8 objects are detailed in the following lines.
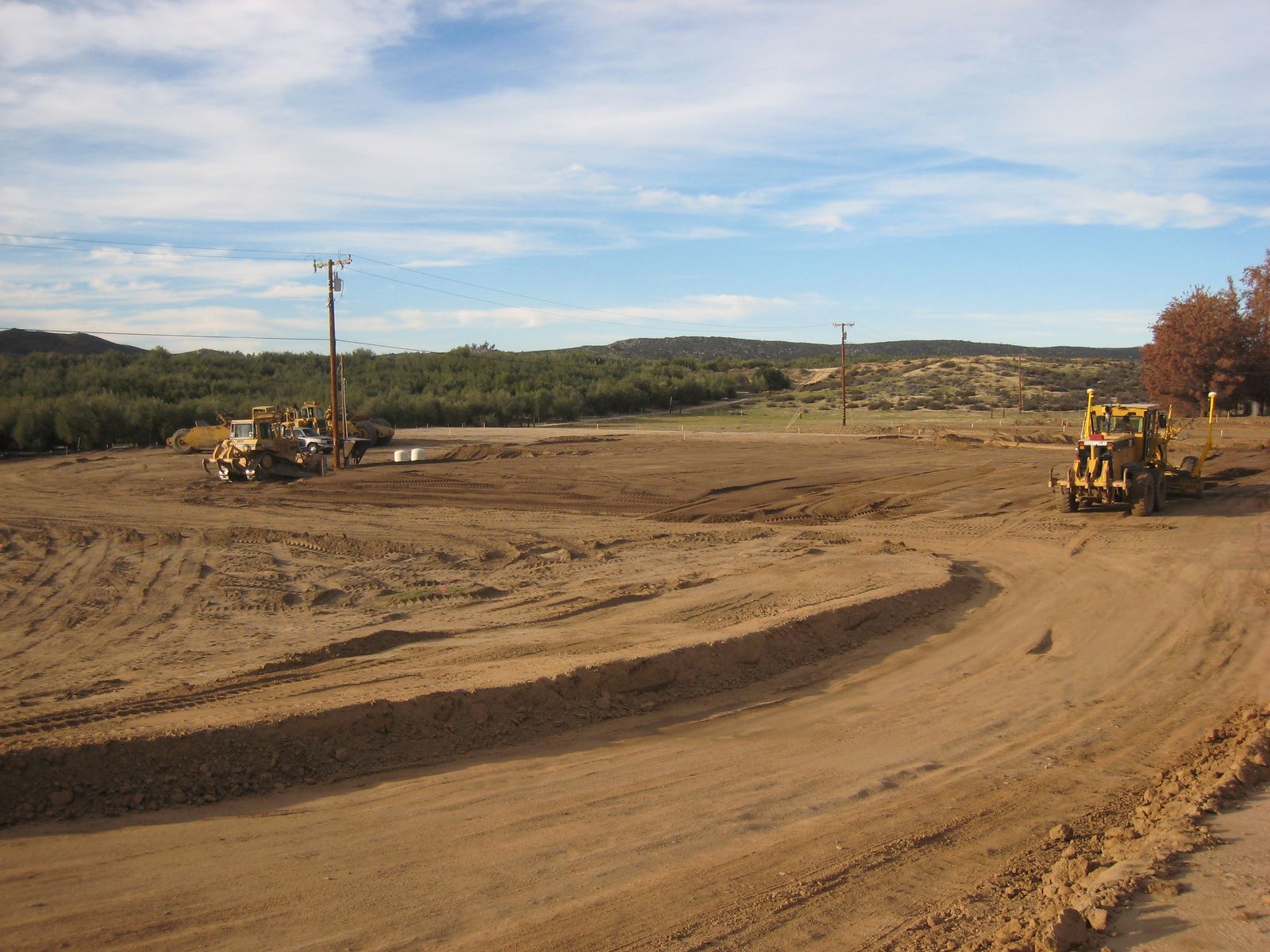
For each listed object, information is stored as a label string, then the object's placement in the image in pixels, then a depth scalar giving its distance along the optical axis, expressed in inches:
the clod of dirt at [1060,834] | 254.8
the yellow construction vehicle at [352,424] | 1843.0
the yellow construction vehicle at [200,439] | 2004.2
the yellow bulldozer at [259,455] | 1412.4
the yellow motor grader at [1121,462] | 913.5
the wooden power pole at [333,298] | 1504.7
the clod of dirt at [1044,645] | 464.8
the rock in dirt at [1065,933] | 194.4
